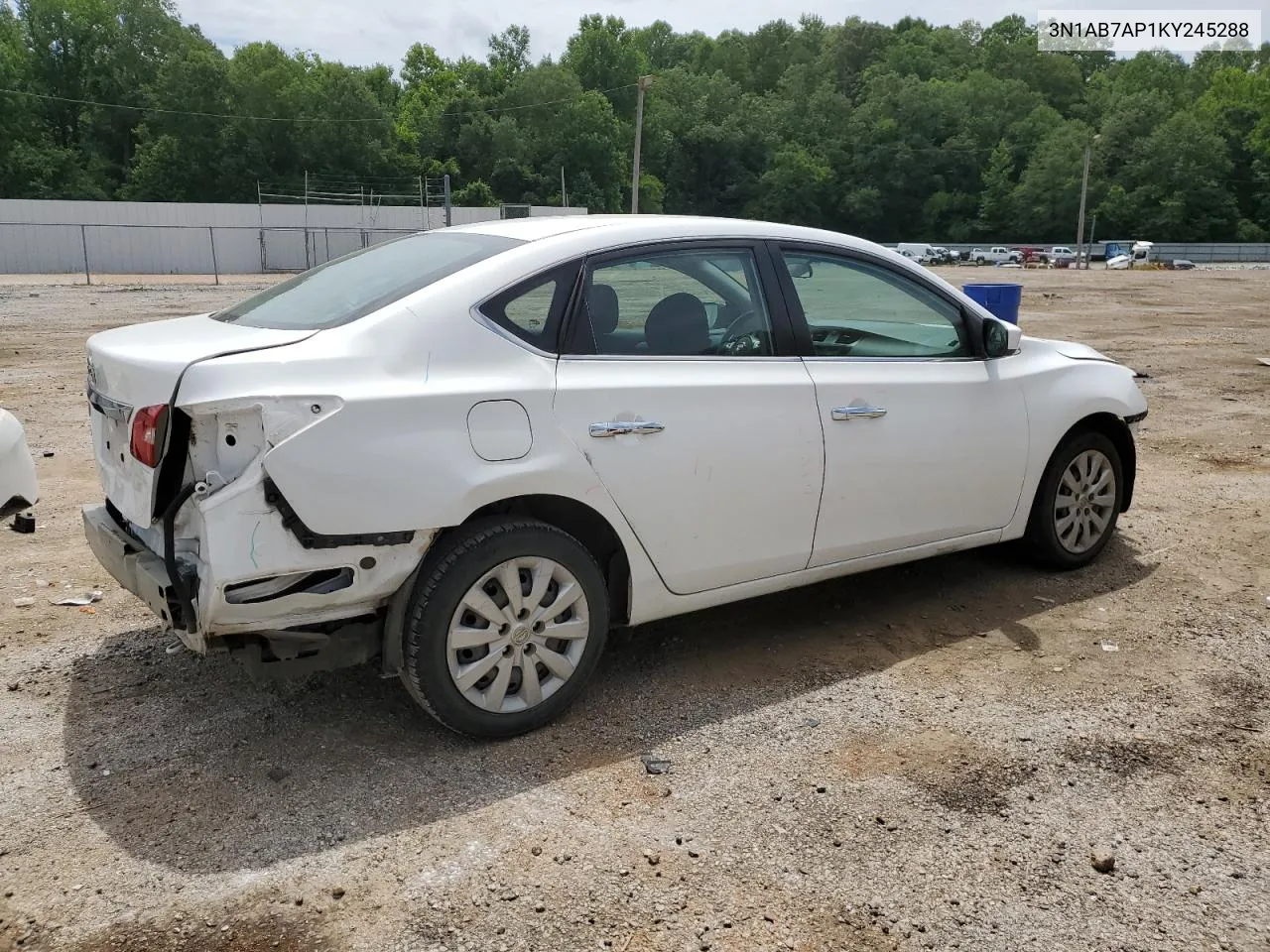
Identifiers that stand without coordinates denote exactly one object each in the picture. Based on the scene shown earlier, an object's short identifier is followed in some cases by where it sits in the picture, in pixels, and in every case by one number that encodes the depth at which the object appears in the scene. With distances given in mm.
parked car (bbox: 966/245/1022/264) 70562
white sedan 3146
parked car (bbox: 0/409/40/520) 3959
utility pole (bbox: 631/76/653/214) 45844
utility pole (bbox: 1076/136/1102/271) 63619
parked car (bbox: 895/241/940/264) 66881
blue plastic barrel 9508
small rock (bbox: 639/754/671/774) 3480
